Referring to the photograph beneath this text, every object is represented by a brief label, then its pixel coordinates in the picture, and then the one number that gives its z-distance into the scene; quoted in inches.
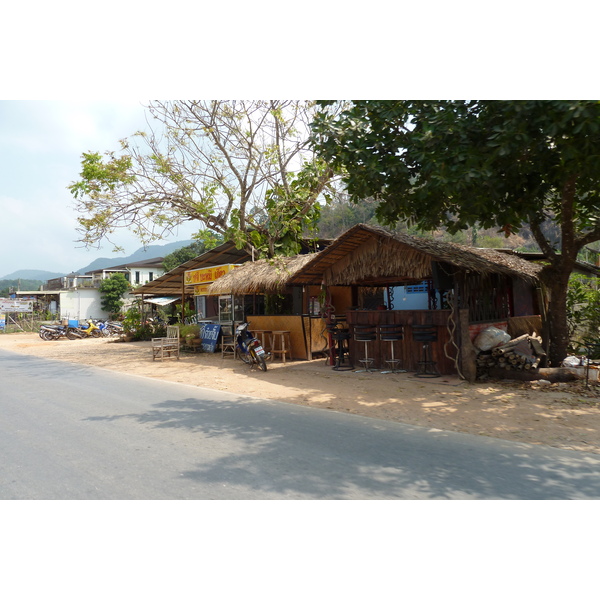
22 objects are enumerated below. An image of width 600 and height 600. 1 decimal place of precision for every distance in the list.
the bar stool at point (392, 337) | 424.2
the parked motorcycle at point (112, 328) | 1142.3
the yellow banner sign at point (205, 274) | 683.3
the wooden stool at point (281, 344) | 545.3
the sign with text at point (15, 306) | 1514.5
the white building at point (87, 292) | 1744.6
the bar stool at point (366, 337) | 442.3
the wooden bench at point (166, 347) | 619.8
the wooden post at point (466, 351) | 374.6
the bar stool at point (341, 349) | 465.7
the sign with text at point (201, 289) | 713.8
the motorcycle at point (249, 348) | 478.3
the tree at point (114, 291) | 1727.4
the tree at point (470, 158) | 252.5
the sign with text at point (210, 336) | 685.3
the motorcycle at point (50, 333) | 1111.0
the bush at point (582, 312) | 494.9
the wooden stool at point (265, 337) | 581.6
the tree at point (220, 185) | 570.9
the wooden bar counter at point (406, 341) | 406.3
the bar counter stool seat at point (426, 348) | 398.3
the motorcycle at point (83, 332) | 1143.6
